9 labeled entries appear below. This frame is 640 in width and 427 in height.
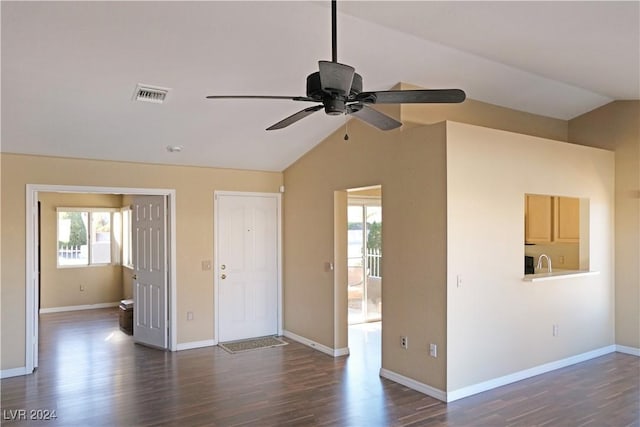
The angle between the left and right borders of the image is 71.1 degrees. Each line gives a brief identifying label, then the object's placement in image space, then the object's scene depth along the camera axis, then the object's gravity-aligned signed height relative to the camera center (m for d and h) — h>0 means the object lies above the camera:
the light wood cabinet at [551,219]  5.97 -0.04
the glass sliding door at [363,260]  7.27 -0.70
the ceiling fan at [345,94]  2.18 +0.65
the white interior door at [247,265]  6.20 -0.68
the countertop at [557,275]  4.72 -0.66
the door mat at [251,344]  5.80 -1.71
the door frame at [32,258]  4.87 -0.45
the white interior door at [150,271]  5.83 -0.71
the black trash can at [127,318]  6.81 -1.53
